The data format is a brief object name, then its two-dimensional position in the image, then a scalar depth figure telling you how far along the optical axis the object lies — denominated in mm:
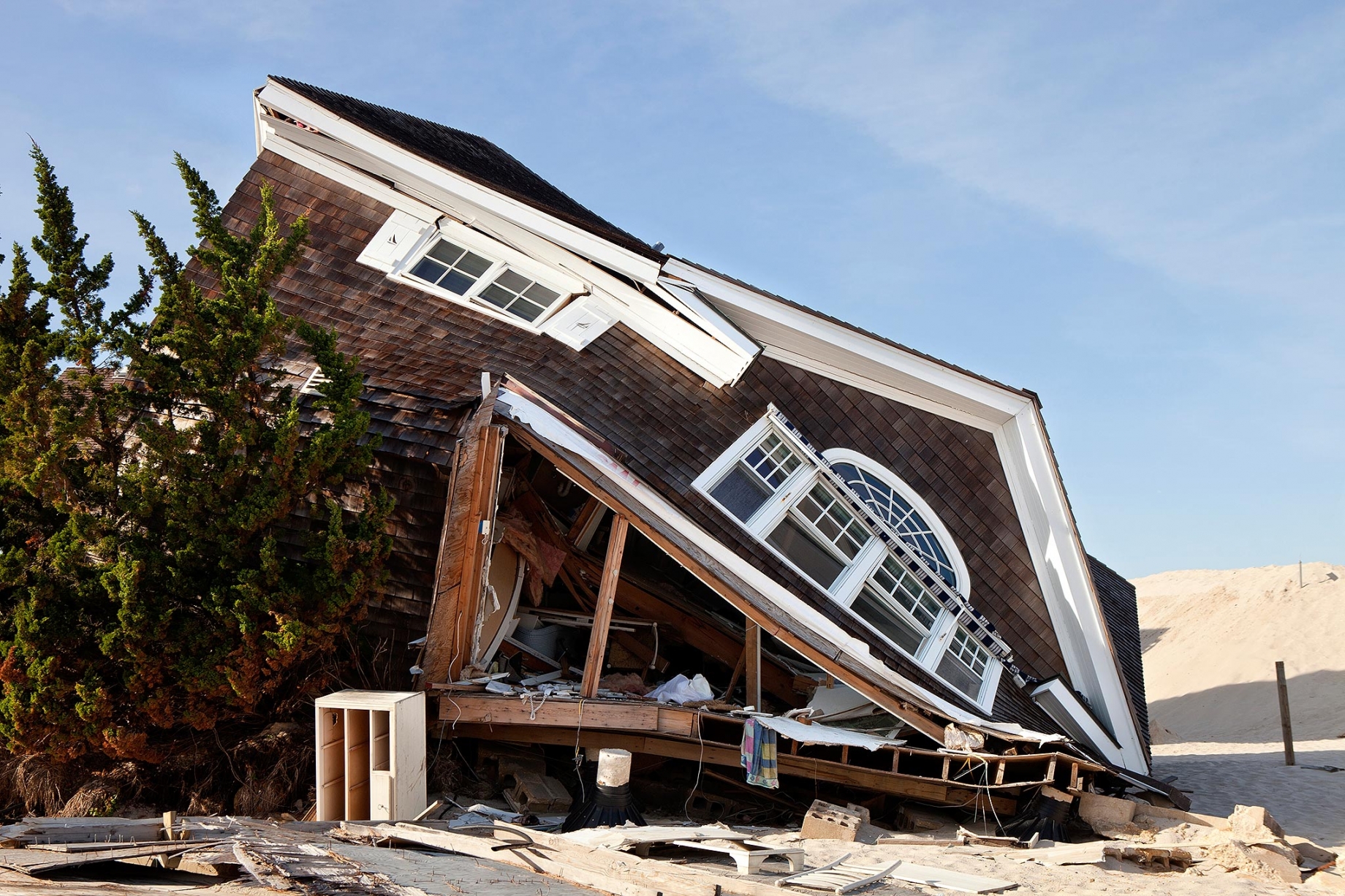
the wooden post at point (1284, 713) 18484
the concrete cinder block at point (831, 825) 9242
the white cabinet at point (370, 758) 8422
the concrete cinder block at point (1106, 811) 10070
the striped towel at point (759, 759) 9211
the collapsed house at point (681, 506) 9586
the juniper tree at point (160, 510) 8633
